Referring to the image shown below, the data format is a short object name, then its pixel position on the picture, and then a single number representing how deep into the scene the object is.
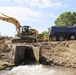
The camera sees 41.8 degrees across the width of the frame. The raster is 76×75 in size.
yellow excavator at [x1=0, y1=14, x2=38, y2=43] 14.12
